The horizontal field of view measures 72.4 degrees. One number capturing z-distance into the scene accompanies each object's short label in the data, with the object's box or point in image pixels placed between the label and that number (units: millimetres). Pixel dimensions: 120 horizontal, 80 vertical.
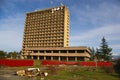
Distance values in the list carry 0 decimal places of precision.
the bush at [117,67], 21397
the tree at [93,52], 63168
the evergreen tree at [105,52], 54202
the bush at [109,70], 20110
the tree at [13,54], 63438
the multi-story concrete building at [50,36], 46438
